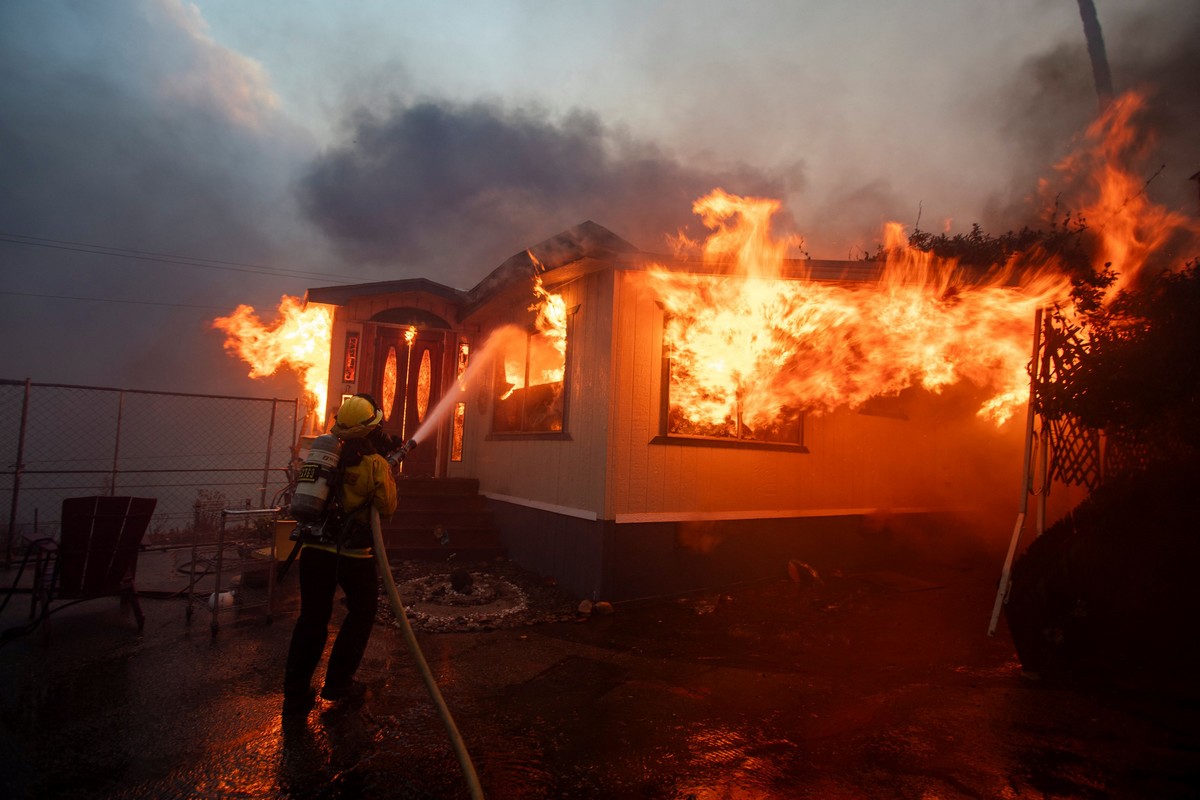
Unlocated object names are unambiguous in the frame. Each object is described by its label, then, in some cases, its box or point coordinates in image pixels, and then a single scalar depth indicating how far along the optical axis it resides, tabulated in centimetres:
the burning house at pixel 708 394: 709
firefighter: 406
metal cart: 560
